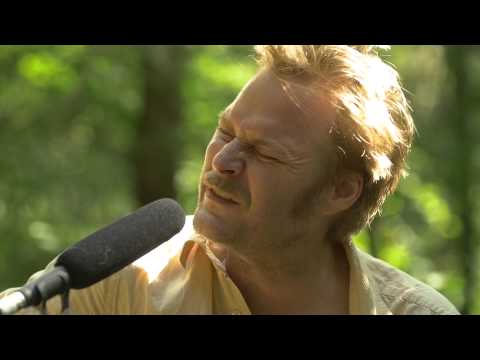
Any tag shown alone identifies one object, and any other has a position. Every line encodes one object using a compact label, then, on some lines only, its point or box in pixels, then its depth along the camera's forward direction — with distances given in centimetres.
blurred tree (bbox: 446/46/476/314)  1088
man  268
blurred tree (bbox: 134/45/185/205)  884
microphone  173
